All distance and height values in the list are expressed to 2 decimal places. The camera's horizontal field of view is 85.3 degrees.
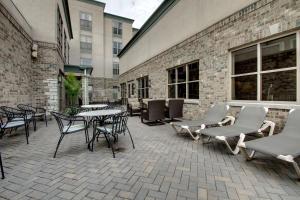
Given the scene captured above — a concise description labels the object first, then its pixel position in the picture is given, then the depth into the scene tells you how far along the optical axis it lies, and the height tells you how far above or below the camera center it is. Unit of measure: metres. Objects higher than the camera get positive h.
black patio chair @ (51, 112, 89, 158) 3.43 -0.68
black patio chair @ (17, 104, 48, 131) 5.22 -0.47
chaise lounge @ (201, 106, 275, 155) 3.33 -0.64
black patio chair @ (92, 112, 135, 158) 3.40 -0.63
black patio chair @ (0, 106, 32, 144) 4.00 -0.64
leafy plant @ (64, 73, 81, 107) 11.71 +0.89
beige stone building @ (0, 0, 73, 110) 5.91 +1.94
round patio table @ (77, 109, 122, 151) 3.68 -0.39
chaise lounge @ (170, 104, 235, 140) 4.27 -0.62
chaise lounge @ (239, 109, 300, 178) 2.23 -0.74
